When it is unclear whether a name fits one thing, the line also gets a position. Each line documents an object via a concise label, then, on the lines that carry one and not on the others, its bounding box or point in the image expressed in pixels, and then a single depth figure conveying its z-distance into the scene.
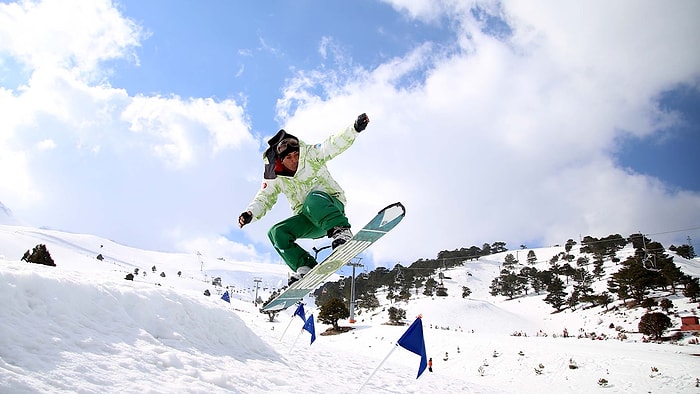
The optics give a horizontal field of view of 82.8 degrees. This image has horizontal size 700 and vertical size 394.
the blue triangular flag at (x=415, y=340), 5.31
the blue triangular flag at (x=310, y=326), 10.73
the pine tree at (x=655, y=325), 24.41
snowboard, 5.20
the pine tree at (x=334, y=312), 29.72
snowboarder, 5.43
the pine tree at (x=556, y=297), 41.34
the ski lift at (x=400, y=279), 58.66
